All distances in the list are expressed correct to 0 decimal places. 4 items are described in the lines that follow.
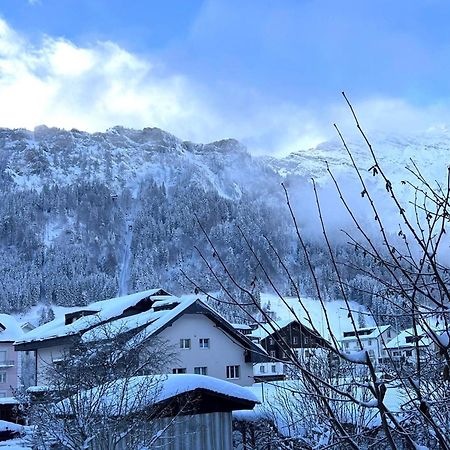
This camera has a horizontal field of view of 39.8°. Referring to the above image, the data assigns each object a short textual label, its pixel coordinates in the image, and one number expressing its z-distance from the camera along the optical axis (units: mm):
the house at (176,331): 29547
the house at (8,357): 48500
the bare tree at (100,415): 11023
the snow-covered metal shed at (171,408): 11227
